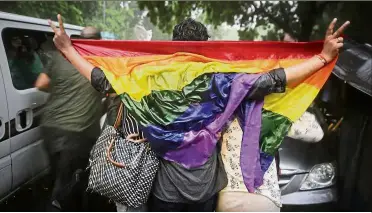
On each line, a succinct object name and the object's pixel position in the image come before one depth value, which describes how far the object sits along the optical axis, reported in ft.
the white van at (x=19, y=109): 7.47
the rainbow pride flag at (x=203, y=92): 5.58
